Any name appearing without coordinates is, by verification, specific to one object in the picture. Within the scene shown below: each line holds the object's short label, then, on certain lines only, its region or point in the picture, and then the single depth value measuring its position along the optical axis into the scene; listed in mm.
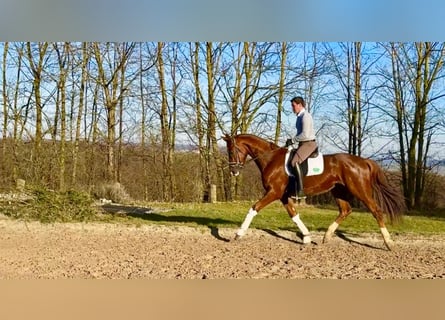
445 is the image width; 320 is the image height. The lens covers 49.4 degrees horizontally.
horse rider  4371
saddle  4449
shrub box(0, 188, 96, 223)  5031
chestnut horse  4469
